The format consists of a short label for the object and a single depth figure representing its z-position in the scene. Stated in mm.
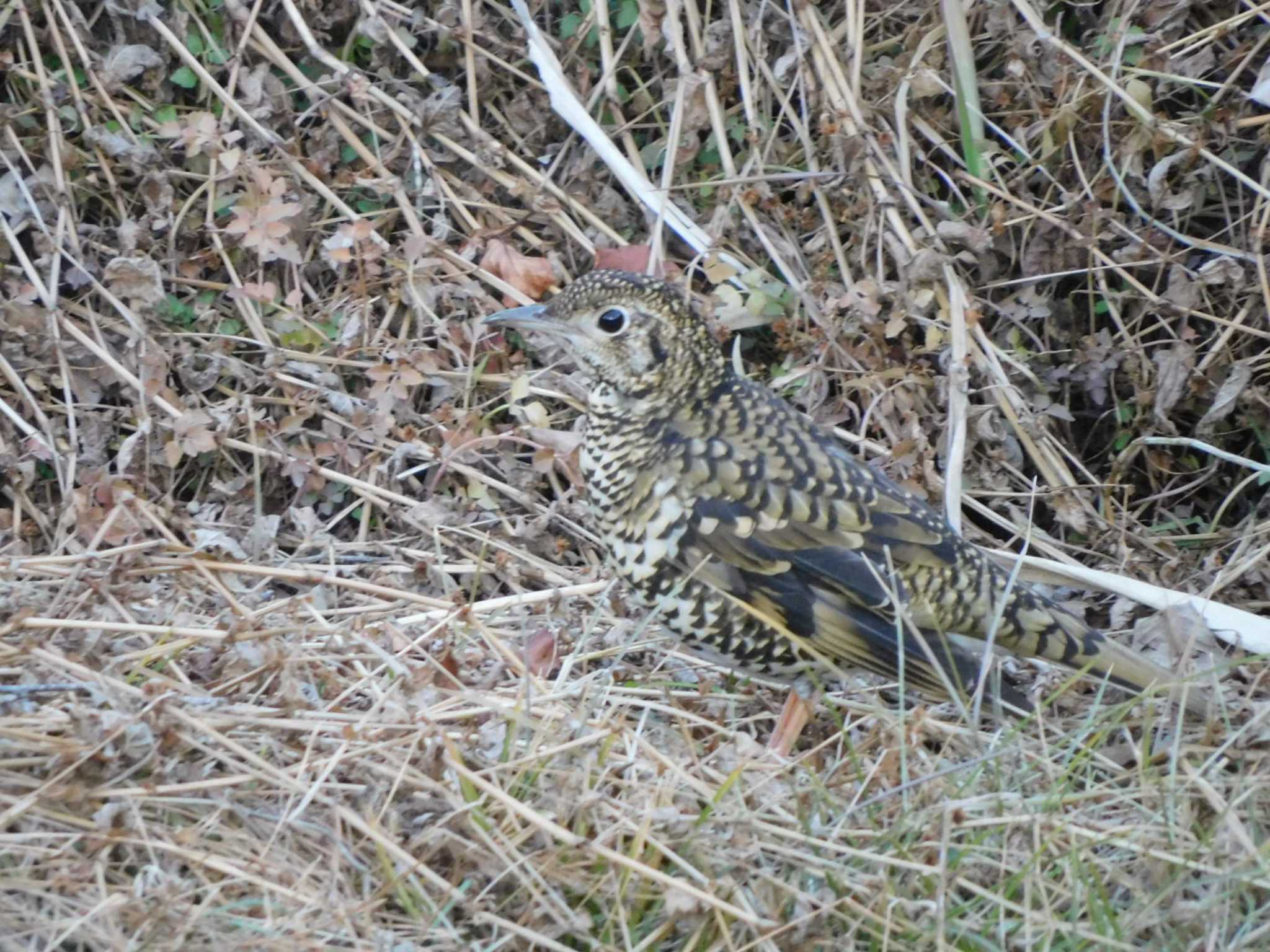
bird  7082
